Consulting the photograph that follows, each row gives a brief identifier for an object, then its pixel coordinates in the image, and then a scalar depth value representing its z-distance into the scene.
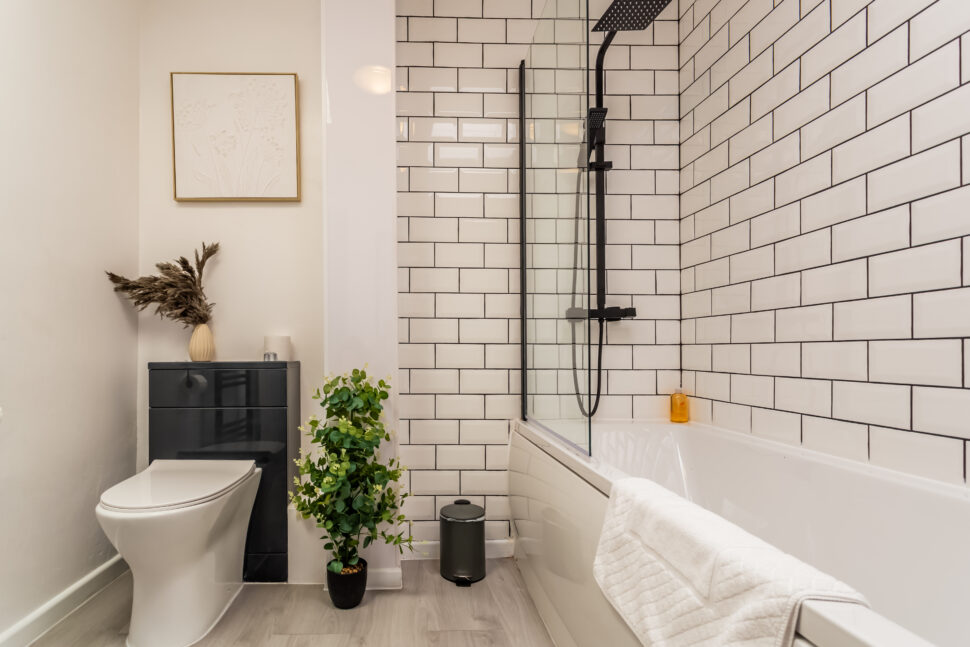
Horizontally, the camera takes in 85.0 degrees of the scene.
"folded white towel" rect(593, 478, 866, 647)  0.63
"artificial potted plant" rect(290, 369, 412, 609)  1.90
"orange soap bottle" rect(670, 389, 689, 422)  2.28
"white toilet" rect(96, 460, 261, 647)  1.56
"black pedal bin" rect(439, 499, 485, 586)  2.10
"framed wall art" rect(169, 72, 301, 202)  2.37
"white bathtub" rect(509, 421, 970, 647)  1.05
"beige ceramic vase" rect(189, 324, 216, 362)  2.22
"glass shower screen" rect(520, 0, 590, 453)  1.42
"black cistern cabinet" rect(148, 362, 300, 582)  2.14
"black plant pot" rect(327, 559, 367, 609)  1.90
